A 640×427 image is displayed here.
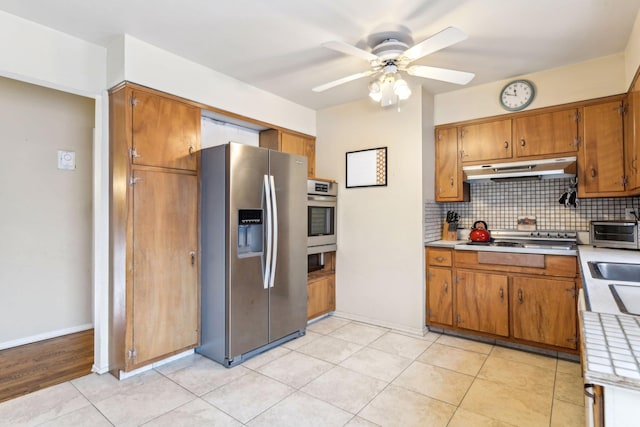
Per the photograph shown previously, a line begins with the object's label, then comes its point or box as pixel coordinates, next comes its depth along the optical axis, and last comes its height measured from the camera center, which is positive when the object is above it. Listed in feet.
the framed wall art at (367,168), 11.87 +1.72
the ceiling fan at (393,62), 7.04 +3.50
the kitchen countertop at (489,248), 9.04 -0.99
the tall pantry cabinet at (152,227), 8.06 -0.27
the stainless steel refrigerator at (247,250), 8.79 -0.98
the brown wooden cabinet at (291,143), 12.20 +2.74
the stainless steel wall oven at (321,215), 11.69 +0.01
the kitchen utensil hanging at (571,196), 10.18 +0.53
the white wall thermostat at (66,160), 10.94 +1.88
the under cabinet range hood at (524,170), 9.45 +1.34
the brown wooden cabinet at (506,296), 9.03 -2.41
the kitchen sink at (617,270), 6.43 -1.10
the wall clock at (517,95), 10.11 +3.66
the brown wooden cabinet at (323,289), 12.02 -2.74
